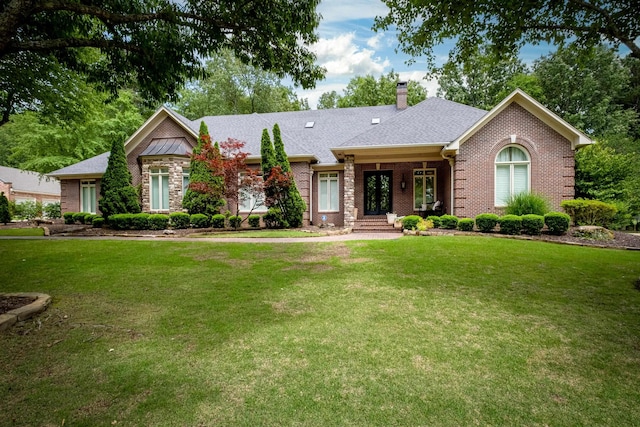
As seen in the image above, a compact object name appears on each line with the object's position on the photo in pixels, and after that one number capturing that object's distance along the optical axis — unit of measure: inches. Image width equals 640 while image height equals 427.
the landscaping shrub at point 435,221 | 511.2
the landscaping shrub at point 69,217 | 731.4
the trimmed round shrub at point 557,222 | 434.6
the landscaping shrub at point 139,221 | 585.0
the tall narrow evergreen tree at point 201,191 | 596.1
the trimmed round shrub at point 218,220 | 593.6
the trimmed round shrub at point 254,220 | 608.1
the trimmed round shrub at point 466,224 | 482.0
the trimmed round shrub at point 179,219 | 588.7
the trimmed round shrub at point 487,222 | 468.8
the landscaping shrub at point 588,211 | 484.4
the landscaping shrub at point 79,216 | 718.7
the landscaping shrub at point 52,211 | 960.1
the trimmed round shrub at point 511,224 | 447.8
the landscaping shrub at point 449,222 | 500.1
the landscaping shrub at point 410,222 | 506.6
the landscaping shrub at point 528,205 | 474.9
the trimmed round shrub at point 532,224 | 439.5
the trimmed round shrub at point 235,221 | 587.2
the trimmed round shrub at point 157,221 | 585.0
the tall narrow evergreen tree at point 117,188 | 625.6
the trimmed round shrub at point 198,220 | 591.2
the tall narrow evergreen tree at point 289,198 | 591.5
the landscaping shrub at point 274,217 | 588.1
